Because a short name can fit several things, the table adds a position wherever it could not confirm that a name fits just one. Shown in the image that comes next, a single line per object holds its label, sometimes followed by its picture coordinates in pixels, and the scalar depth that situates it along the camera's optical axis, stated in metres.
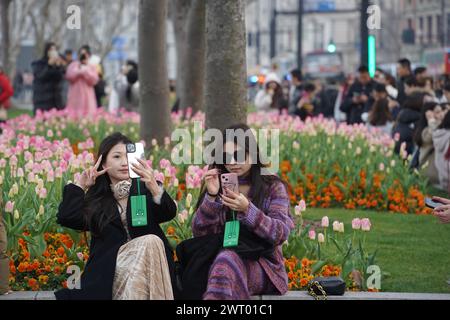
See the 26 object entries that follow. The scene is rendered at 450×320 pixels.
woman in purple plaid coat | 10.40
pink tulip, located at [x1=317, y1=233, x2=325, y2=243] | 12.23
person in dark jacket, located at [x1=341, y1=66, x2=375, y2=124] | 30.95
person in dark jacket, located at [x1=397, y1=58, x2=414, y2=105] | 28.32
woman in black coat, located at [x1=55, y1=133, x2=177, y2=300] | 10.29
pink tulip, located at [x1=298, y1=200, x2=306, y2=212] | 12.43
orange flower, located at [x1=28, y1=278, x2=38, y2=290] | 11.90
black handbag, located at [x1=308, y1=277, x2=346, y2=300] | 10.96
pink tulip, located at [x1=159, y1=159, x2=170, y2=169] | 14.20
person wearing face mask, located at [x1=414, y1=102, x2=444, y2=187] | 21.48
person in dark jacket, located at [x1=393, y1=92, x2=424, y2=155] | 23.63
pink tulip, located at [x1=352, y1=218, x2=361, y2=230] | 12.16
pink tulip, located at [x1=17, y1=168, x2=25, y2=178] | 13.77
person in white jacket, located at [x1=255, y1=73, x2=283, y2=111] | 33.58
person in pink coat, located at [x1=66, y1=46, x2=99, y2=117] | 32.85
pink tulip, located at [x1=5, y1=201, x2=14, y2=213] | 12.37
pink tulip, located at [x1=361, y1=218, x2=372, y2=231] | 12.09
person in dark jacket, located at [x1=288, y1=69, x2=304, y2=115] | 33.23
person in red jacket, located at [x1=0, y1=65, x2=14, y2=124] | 31.95
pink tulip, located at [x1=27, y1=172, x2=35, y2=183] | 13.60
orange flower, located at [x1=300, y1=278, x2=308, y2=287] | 11.65
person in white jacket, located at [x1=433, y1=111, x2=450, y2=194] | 20.39
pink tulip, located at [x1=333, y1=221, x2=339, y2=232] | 12.09
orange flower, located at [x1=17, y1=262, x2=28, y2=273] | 12.13
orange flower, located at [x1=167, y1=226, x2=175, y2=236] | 12.85
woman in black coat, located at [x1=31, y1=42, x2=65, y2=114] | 32.82
